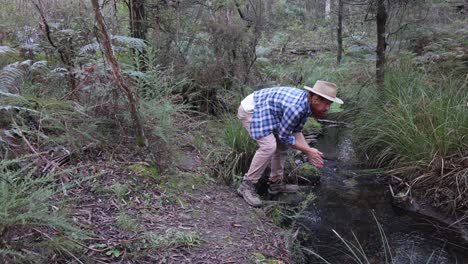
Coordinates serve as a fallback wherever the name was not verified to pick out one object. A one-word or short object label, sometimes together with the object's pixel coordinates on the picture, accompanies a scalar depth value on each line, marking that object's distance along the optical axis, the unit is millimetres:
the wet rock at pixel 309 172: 5059
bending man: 3982
